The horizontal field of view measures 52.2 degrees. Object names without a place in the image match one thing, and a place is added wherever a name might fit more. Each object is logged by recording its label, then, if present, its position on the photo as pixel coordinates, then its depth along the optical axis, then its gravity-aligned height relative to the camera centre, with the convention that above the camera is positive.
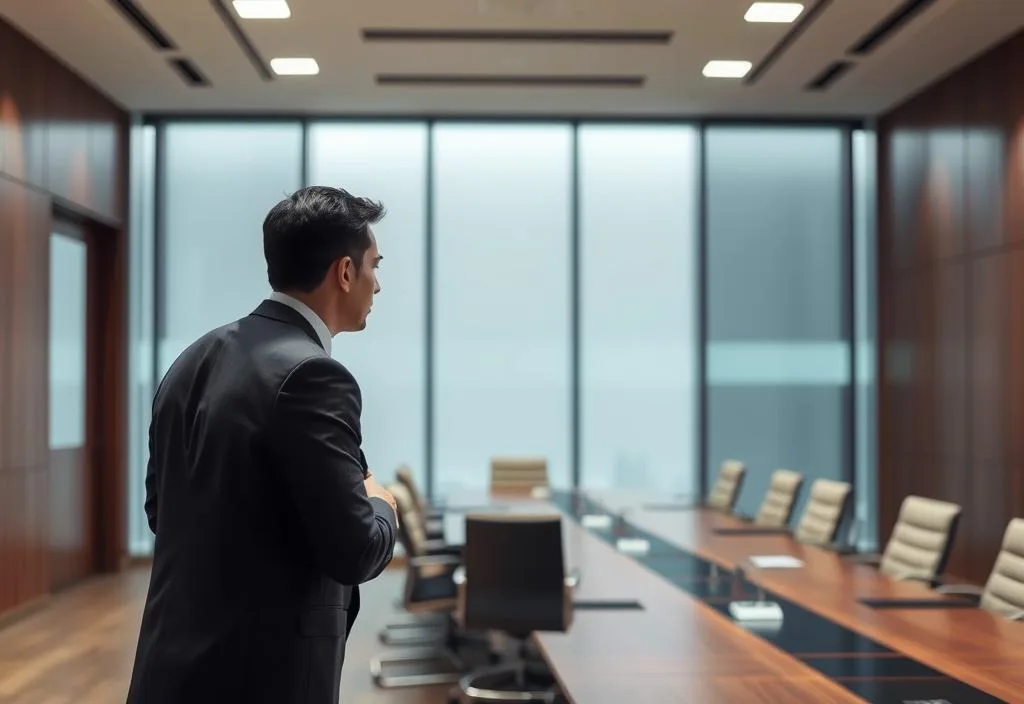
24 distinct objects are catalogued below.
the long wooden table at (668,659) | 2.56 -0.81
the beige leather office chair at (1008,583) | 4.13 -0.86
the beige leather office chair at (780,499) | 6.68 -0.84
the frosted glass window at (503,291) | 9.36 +0.72
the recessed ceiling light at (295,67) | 7.55 +2.23
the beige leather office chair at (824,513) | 6.03 -0.85
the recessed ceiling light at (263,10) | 6.24 +2.20
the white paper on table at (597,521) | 6.09 -0.90
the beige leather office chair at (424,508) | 6.54 -1.01
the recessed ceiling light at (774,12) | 6.28 +2.19
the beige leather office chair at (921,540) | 4.80 -0.81
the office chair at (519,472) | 8.66 -0.84
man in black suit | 1.43 -0.22
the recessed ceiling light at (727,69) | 7.62 +2.23
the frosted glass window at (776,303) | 9.38 +0.61
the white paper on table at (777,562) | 4.58 -0.85
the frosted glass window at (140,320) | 9.10 +0.45
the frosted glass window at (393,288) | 9.31 +0.74
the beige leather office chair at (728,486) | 7.56 -0.86
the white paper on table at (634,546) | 5.10 -0.88
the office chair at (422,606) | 5.36 -1.22
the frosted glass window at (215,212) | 9.23 +1.42
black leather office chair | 4.11 -0.83
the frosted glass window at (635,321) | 9.39 +0.45
